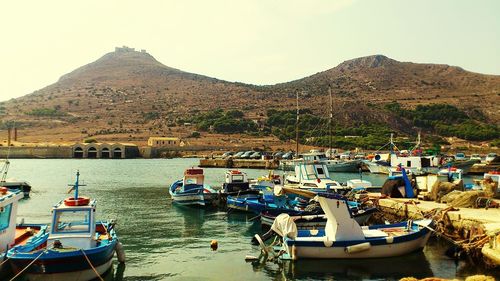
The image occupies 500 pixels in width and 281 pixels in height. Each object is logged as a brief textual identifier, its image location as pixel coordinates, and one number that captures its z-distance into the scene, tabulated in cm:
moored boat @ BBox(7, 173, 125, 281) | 1456
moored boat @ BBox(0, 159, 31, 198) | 4447
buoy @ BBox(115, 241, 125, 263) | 1816
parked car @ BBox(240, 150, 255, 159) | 9844
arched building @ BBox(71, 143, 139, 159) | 12456
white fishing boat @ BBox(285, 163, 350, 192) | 3500
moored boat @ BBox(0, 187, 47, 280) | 1539
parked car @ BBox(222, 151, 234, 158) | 10179
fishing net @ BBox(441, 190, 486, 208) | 2447
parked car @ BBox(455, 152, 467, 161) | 8733
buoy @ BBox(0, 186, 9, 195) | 1630
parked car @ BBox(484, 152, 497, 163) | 7700
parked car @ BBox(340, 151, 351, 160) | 8294
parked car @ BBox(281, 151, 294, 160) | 9094
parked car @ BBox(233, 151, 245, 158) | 10019
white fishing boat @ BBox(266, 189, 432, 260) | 1848
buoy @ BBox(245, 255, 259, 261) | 1928
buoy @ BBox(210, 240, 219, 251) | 2176
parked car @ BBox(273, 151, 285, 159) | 9352
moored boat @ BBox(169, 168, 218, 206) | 3412
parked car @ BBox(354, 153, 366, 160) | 8262
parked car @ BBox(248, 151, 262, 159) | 9762
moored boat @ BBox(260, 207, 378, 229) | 2323
